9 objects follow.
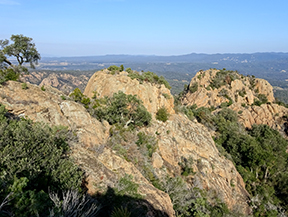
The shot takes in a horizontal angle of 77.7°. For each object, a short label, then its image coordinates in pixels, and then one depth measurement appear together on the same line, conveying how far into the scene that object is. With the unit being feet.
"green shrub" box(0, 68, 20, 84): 46.60
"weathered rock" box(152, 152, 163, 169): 53.57
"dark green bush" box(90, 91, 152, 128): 59.00
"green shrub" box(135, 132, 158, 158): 54.55
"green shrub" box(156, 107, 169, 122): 72.43
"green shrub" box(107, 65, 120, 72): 88.89
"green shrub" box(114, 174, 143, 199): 31.45
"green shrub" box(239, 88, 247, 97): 162.65
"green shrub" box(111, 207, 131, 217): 24.73
